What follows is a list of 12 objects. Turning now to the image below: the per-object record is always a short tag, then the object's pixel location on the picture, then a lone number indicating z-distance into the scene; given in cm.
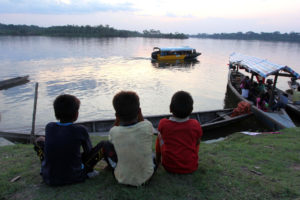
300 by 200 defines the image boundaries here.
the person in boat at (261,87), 1147
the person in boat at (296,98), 1077
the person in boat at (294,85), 1375
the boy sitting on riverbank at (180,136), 282
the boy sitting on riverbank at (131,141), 247
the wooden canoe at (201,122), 688
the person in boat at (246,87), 1180
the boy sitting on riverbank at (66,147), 253
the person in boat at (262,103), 997
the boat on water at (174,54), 3294
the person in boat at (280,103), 960
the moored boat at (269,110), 852
